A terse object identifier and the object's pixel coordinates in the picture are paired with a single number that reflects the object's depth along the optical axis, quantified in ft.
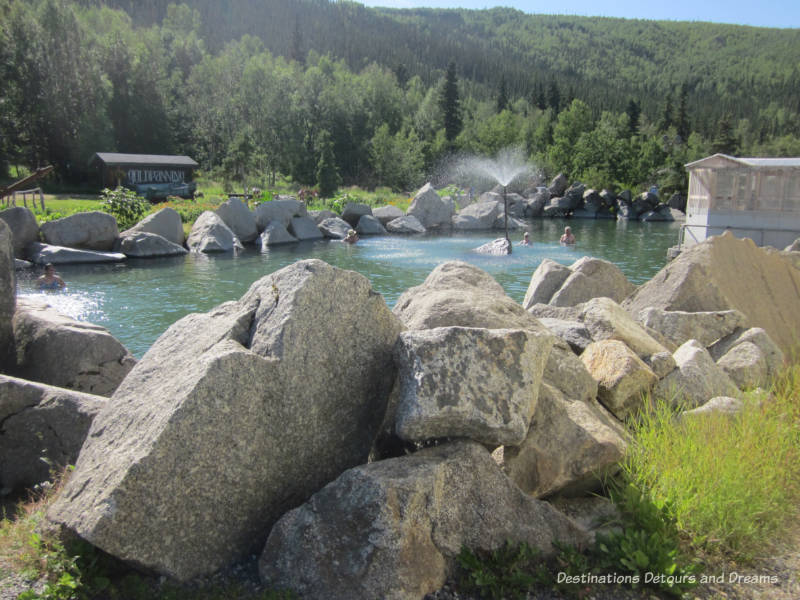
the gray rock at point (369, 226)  123.65
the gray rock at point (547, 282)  38.34
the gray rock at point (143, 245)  84.94
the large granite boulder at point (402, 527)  10.46
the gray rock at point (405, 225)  126.72
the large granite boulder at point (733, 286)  28.55
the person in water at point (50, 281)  61.93
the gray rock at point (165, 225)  91.15
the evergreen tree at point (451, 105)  321.93
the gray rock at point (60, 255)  76.54
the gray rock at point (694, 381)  19.01
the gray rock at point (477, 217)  138.10
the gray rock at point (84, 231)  80.74
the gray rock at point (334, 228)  113.91
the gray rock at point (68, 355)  22.25
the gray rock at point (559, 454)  14.03
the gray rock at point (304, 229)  110.11
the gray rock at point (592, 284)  36.11
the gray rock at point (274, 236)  101.35
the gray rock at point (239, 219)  103.14
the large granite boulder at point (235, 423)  10.69
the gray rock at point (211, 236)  91.91
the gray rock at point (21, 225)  75.64
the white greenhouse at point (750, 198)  83.30
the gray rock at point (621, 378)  18.01
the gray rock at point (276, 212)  107.45
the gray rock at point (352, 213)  127.65
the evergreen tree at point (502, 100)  393.70
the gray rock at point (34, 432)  17.13
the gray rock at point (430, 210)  137.08
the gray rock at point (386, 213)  133.28
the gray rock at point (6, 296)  21.89
